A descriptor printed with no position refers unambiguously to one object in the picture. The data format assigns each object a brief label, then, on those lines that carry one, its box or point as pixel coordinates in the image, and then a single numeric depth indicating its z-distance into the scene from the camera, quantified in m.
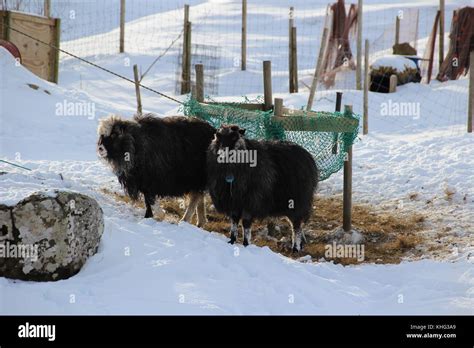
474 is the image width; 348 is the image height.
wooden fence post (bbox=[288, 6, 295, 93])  17.49
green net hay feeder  9.66
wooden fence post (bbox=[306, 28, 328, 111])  13.99
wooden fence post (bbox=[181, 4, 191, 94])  18.27
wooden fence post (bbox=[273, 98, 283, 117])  9.74
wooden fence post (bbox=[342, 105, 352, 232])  9.76
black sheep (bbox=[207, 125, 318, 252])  8.26
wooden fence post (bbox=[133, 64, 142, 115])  13.97
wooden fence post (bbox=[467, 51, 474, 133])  13.22
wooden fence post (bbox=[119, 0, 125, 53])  20.12
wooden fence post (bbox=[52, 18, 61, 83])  16.17
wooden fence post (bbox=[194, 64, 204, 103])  10.98
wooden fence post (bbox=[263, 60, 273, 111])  10.66
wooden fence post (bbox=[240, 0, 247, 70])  19.17
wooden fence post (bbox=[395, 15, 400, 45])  21.52
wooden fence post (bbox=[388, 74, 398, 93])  17.44
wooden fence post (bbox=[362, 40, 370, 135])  14.38
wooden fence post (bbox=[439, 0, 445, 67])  19.64
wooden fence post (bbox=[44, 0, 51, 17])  17.44
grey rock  6.27
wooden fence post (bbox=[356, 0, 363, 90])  16.34
